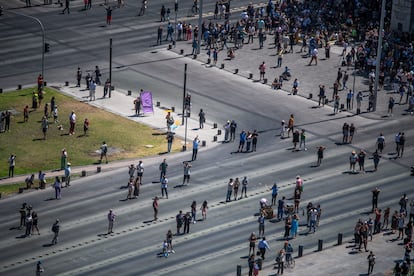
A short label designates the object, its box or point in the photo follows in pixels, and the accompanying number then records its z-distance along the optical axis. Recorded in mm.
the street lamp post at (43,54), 126950
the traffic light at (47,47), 128375
